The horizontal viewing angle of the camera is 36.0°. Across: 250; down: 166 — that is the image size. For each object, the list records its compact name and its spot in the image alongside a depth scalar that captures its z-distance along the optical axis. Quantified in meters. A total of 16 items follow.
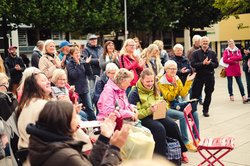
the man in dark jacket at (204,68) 9.40
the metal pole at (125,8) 27.66
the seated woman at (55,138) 2.73
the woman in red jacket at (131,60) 8.38
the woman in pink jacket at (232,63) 11.45
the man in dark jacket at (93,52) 9.47
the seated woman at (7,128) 4.71
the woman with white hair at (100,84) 7.32
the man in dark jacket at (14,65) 11.00
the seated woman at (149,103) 5.83
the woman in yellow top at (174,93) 6.66
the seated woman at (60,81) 6.24
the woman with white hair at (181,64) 9.14
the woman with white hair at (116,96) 5.71
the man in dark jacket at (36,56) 8.90
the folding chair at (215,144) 5.31
